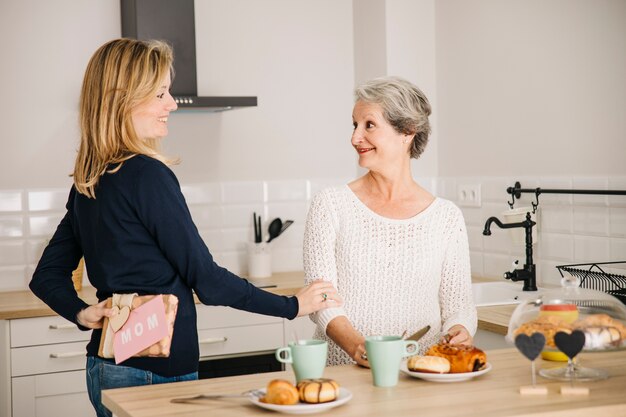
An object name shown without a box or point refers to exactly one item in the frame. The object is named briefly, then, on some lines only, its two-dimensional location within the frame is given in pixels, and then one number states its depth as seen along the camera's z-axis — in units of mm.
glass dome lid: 1786
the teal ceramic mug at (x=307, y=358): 1733
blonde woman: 1964
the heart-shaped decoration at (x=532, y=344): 1734
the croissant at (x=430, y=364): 1839
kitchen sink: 3719
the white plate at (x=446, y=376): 1814
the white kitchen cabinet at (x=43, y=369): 3404
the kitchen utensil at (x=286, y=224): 4346
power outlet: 4074
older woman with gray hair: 2428
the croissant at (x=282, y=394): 1611
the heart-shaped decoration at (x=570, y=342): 1738
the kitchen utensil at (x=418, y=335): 2018
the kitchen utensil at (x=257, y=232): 4281
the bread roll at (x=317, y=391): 1618
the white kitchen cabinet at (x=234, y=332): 3697
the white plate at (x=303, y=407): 1595
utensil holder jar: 4211
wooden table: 1615
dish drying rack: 2975
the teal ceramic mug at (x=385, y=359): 1779
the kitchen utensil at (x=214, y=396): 1675
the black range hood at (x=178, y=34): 3848
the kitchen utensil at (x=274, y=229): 4309
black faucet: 3500
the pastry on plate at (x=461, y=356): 1849
